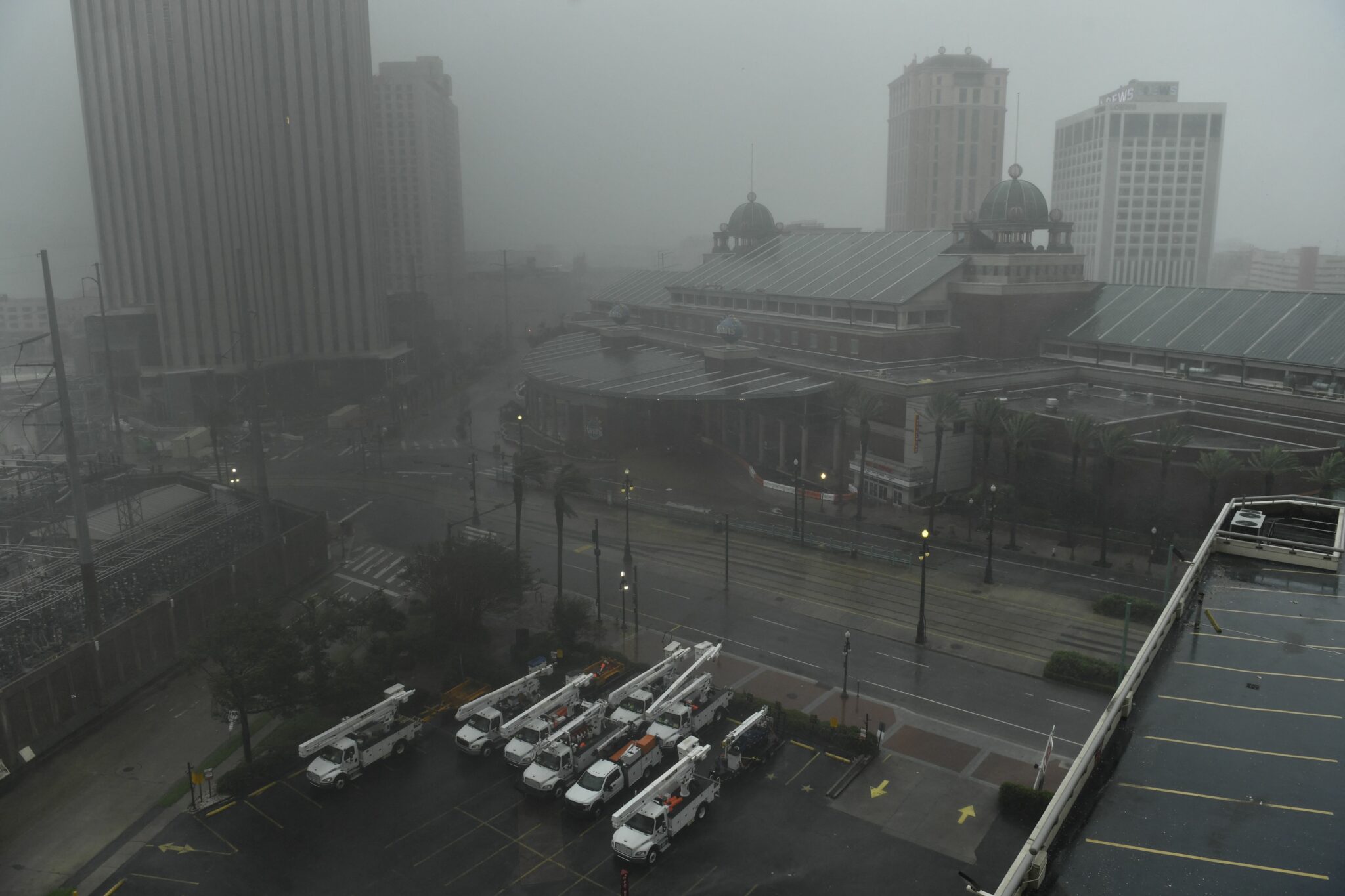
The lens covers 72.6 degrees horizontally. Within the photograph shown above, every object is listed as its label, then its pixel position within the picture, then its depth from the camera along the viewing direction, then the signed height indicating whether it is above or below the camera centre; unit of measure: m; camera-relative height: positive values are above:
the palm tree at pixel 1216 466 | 46.44 -10.36
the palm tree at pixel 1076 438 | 51.56 -9.98
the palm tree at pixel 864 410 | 58.28 -9.53
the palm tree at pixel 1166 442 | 49.19 -9.78
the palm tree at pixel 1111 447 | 49.26 -10.09
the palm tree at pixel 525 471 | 46.88 -11.09
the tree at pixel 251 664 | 32.03 -13.98
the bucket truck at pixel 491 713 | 32.41 -16.43
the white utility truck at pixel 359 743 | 30.62 -16.38
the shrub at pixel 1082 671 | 35.81 -16.06
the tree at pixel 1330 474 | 43.50 -10.11
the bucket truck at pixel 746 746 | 30.70 -16.29
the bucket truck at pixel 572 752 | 30.17 -16.56
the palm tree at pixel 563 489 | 45.53 -11.43
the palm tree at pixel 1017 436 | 52.97 -10.26
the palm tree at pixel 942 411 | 56.81 -9.28
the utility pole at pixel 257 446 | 49.19 -10.13
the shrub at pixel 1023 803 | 27.55 -16.30
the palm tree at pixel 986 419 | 54.69 -9.45
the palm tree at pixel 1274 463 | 45.09 -9.96
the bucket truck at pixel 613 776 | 28.83 -16.49
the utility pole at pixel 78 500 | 35.25 -9.00
